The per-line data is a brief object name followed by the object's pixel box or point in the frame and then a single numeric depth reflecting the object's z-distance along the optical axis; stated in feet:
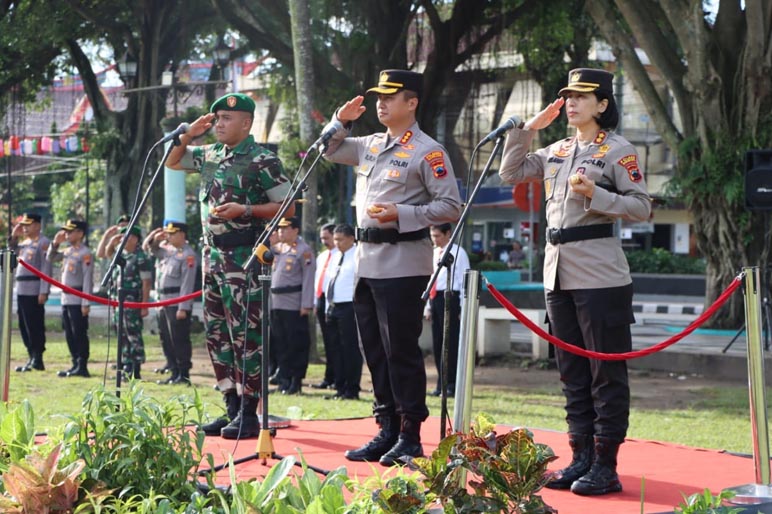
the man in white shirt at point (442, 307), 37.50
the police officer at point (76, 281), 43.45
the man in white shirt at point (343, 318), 36.88
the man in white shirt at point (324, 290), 39.42
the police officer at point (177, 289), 41.11
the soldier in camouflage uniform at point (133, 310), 41.01
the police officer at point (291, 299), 38.78
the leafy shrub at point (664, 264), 104.58
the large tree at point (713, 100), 49.14
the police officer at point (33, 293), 45.03
